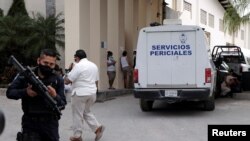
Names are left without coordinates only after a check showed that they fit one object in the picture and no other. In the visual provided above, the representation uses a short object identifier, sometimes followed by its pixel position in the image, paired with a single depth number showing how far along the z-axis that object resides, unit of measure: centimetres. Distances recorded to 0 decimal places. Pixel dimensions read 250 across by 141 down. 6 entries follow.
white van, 1204
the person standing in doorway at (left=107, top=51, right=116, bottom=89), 1870
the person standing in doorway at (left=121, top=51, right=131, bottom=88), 1984
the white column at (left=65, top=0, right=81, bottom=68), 1588
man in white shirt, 858
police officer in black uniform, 496
